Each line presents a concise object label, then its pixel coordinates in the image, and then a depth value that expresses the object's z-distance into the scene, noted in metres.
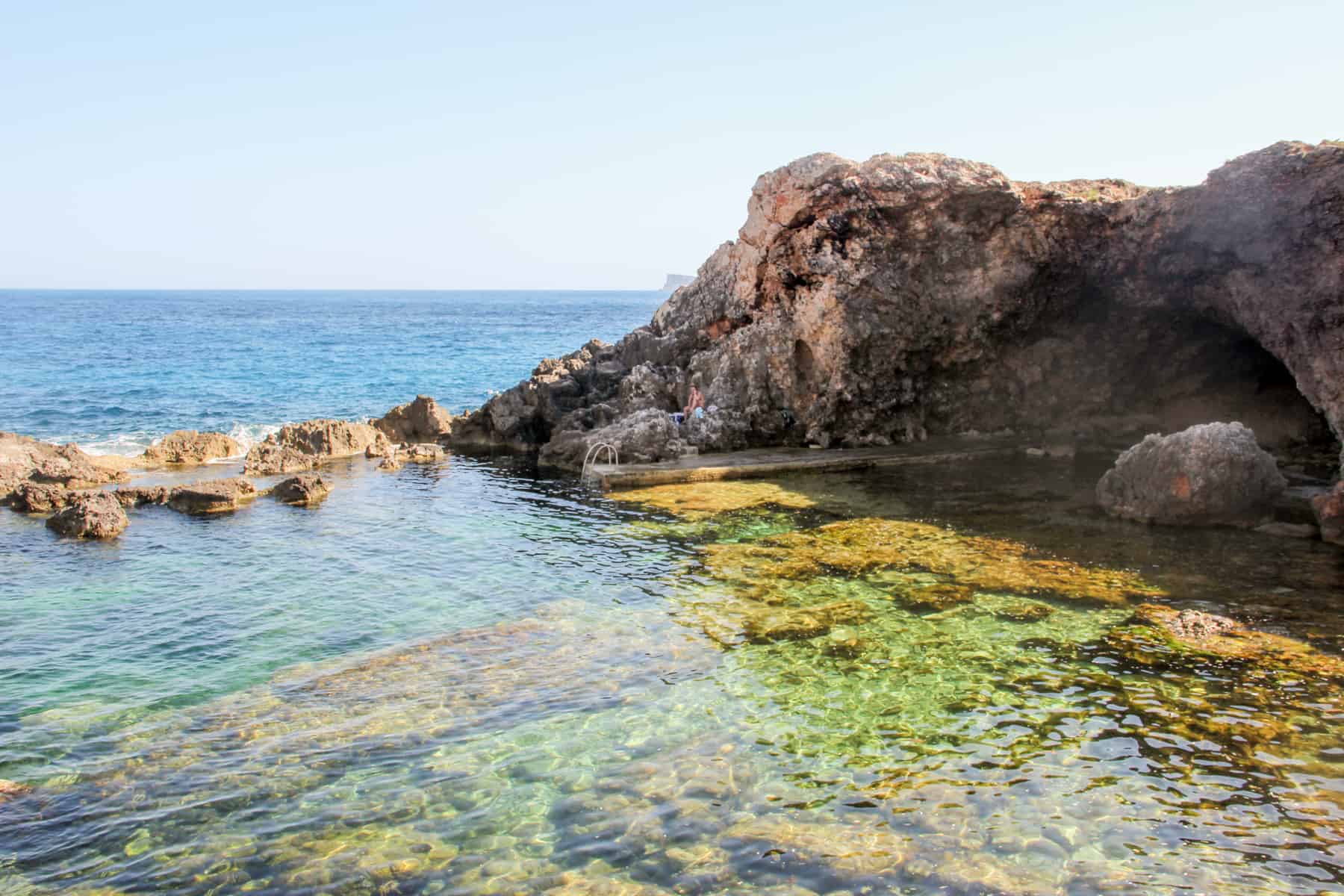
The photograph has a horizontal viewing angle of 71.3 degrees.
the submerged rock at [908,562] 14.02
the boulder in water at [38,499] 20.69
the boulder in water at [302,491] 21.69
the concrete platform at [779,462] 23.25
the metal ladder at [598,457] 24.30
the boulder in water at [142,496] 21.31
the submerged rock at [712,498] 20.19
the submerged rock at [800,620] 12.41
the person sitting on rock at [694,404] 26.94
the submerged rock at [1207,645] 10.86
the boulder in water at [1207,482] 17.16
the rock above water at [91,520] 18.44
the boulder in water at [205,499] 20.83
